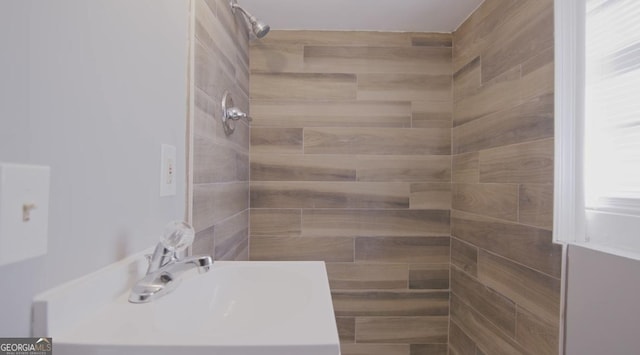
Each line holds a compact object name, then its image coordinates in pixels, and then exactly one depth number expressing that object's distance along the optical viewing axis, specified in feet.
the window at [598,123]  2.88
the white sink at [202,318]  1.33
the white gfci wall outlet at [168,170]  2.58
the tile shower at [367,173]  5.81
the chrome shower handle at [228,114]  4.19
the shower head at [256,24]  4.58
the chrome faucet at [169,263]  1.95
